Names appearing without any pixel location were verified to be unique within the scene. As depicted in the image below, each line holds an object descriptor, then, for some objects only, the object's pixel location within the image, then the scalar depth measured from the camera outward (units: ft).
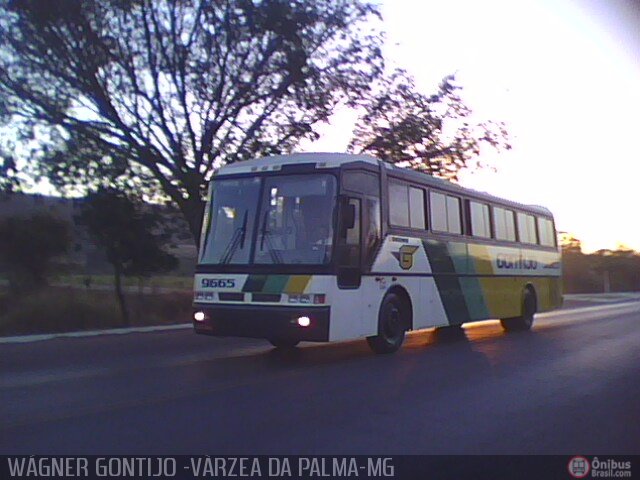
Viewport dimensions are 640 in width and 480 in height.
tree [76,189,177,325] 69.10
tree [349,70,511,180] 79.77
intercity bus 38.60
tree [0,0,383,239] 67.51
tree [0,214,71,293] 77.36
